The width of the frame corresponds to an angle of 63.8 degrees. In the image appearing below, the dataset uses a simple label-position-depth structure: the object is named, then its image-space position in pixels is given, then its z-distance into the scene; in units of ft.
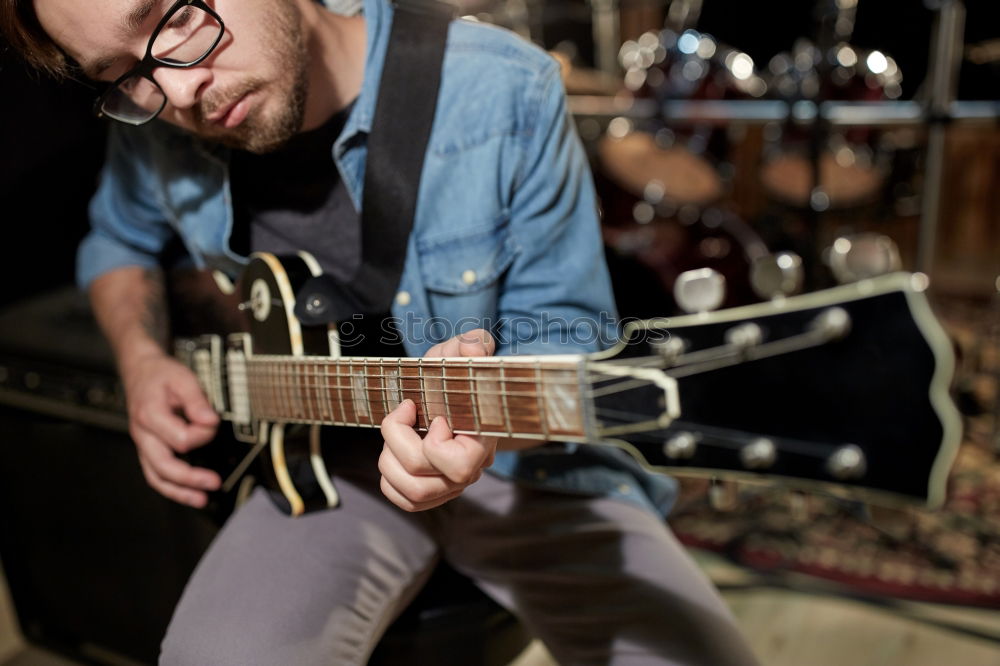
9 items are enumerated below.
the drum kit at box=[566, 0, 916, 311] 7.30
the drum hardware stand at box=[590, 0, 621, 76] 11.39
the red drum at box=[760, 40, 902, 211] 6.99
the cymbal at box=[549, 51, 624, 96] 7.66
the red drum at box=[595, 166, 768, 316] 7.32
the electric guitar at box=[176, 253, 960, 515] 2.04
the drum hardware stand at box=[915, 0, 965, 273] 5.81
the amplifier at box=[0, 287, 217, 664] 4.42
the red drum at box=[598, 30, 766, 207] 7.91
